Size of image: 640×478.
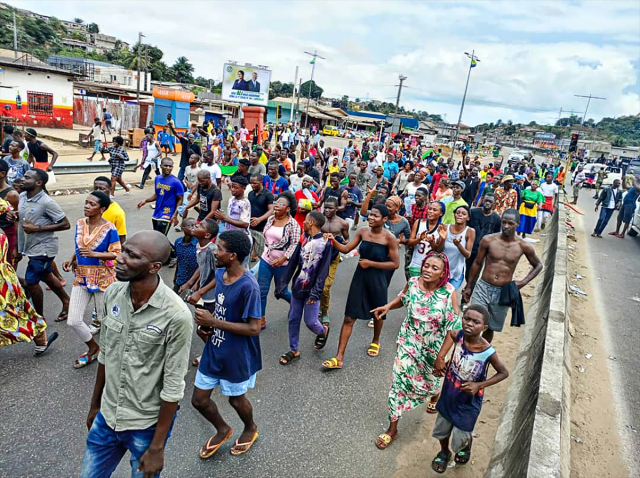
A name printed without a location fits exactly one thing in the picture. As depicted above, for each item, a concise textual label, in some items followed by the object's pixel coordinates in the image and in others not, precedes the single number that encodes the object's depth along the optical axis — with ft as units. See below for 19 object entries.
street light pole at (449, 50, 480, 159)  85.25
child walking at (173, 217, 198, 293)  14.05
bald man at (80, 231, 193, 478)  6.72
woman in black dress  14.45
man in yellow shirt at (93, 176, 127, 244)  14.62
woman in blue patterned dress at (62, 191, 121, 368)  12.42
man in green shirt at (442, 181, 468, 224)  22.90
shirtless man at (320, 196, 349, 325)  16.46
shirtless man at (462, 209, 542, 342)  14.98
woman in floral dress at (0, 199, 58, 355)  11.79
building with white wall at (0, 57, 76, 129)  76.59
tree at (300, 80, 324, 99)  359.66
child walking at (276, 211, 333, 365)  14.12
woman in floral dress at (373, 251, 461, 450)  11.05
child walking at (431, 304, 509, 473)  9.73
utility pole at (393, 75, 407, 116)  96.07
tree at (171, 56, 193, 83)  222.28
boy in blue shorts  9.16
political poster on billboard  121.29
